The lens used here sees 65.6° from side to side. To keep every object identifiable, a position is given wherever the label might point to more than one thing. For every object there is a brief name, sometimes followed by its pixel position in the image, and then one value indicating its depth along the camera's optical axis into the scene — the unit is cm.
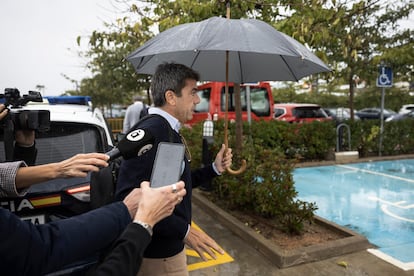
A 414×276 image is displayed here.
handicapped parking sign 830
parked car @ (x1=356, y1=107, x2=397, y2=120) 2331
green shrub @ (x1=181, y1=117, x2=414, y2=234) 386
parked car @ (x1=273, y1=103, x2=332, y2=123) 1268
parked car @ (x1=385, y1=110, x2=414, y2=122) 2045
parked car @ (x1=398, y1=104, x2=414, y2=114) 2151
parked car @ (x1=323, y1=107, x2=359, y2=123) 1892
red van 919
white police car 222
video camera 177
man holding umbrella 166
